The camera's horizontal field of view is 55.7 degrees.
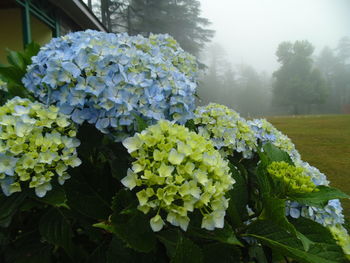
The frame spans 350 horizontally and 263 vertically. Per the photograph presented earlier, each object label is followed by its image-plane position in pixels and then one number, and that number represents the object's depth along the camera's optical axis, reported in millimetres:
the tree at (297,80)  40094
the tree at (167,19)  21573
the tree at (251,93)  53500
